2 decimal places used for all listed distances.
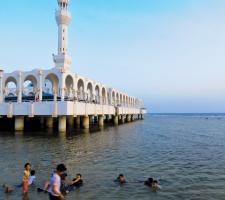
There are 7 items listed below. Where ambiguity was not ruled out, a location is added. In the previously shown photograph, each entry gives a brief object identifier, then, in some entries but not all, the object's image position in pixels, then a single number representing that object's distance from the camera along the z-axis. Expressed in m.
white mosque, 40.34
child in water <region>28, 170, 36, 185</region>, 14.19
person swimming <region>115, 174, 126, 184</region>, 15.21
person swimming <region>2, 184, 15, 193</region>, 13.40
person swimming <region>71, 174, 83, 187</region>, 14.48
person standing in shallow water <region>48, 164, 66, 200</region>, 8.38
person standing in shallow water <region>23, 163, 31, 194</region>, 12.80
